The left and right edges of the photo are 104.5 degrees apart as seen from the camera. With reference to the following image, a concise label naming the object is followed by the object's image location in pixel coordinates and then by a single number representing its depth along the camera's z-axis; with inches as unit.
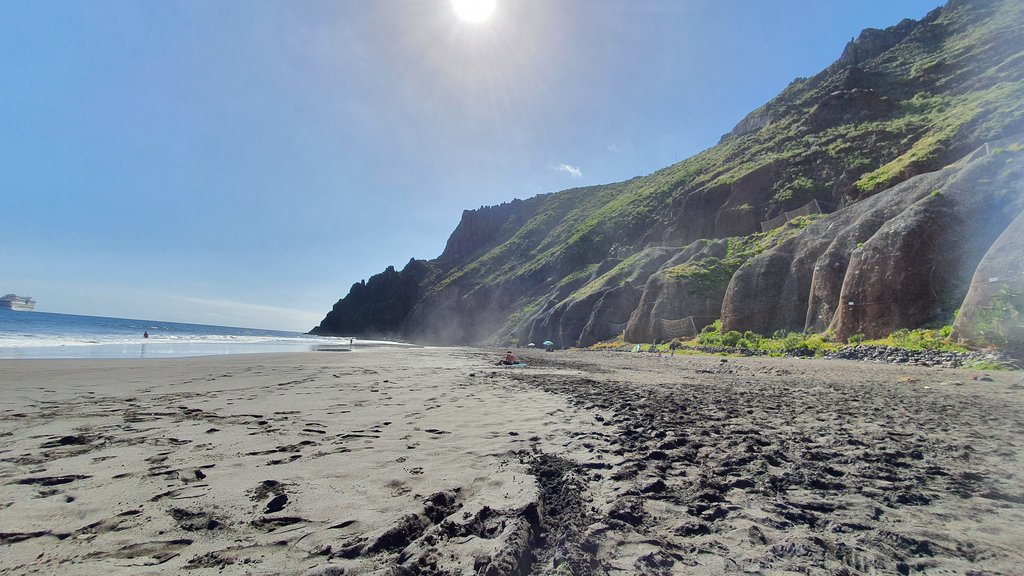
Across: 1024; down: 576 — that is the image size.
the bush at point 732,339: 1059.9
